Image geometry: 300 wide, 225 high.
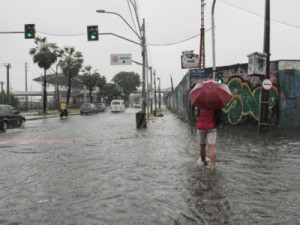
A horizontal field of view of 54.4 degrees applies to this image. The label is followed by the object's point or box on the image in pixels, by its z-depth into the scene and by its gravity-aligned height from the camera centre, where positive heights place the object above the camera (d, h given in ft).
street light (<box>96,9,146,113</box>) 54.55 +11.45
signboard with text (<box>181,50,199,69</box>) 61.93 +8.63
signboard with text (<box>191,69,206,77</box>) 45.63 +4.30
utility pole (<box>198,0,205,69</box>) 61.98 +10.99
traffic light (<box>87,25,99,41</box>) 57.62 +13.57
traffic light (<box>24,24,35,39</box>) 56.95 +13.34
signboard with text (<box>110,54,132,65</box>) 66.28 +9.31
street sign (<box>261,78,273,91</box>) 39.34 +2.23
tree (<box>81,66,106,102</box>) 194.59 +14.46
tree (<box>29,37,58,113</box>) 118.01 +18.55
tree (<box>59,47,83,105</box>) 146.92 +18.71
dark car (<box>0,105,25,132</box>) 49.78 -3.32
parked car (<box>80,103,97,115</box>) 120.37 -3.83
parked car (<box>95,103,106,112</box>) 149.77 -3.83
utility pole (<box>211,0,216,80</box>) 52.13 +12.57
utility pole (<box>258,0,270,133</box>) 39.86 +1.19
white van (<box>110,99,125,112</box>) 148.66 -3.13
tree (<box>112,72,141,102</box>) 360.28 +23.44
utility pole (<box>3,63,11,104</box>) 142.68 +15.28
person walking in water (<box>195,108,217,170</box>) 19.92 -1.82
